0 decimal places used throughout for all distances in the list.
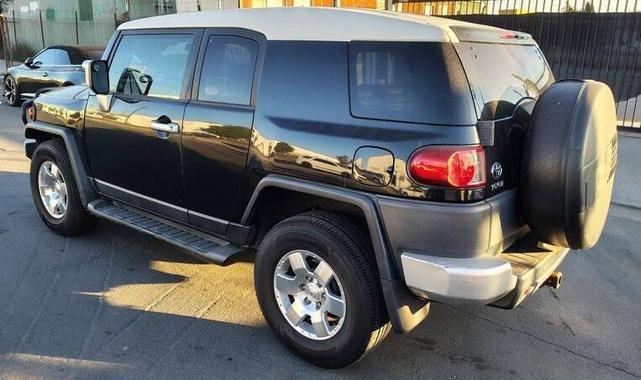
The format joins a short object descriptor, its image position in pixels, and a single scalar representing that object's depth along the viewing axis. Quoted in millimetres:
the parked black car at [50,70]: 11281
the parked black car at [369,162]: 2523
